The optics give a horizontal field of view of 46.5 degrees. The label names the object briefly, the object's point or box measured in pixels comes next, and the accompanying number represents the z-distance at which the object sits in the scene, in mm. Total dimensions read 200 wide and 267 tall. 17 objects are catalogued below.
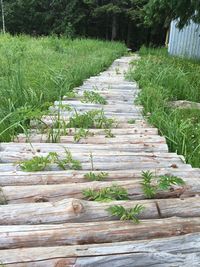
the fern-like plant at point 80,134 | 2294
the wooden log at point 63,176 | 1653
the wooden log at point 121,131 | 2431
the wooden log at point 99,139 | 2279
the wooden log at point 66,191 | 1503
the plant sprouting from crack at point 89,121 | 2606
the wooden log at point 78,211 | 1347
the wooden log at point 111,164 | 1831
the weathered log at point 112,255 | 1108
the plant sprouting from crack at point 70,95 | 3460
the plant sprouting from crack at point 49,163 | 1780
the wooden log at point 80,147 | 2070
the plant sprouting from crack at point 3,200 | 1472
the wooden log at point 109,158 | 1929
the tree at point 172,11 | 5293
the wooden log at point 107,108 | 3067
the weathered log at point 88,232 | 1213
